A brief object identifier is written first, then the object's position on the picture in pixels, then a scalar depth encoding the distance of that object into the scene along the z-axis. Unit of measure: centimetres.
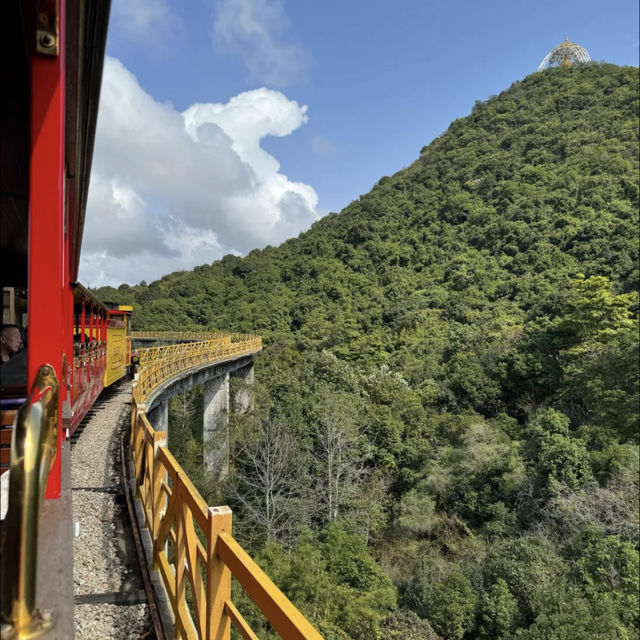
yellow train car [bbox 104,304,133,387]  1327
